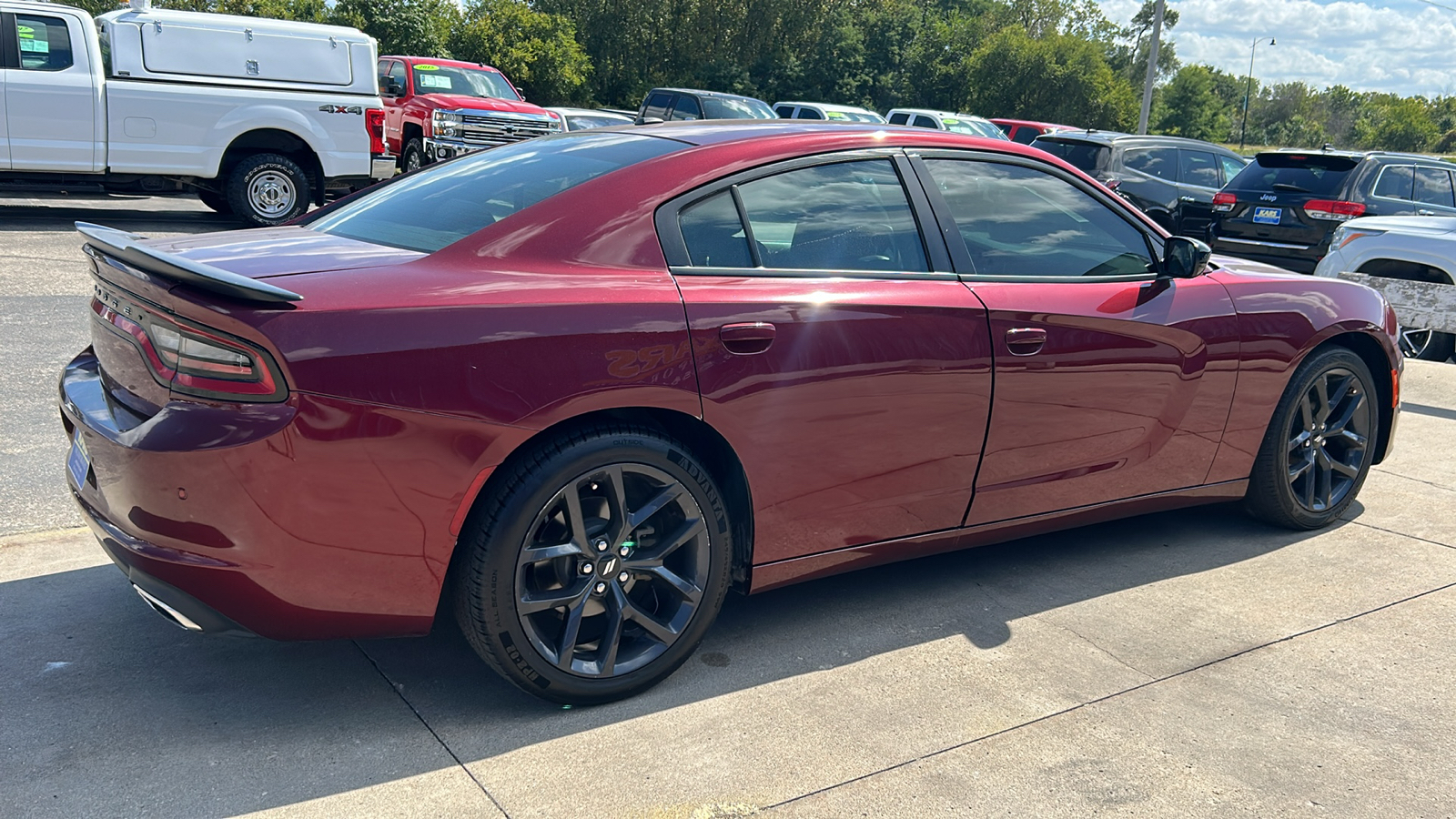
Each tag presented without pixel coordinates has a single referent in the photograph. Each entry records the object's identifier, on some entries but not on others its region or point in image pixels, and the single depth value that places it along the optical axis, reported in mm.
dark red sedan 2689
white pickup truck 11148
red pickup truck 17062
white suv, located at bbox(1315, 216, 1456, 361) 9047
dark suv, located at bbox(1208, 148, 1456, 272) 12477
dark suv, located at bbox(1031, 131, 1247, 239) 15125
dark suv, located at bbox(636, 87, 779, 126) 20797
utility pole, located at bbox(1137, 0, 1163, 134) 34594
